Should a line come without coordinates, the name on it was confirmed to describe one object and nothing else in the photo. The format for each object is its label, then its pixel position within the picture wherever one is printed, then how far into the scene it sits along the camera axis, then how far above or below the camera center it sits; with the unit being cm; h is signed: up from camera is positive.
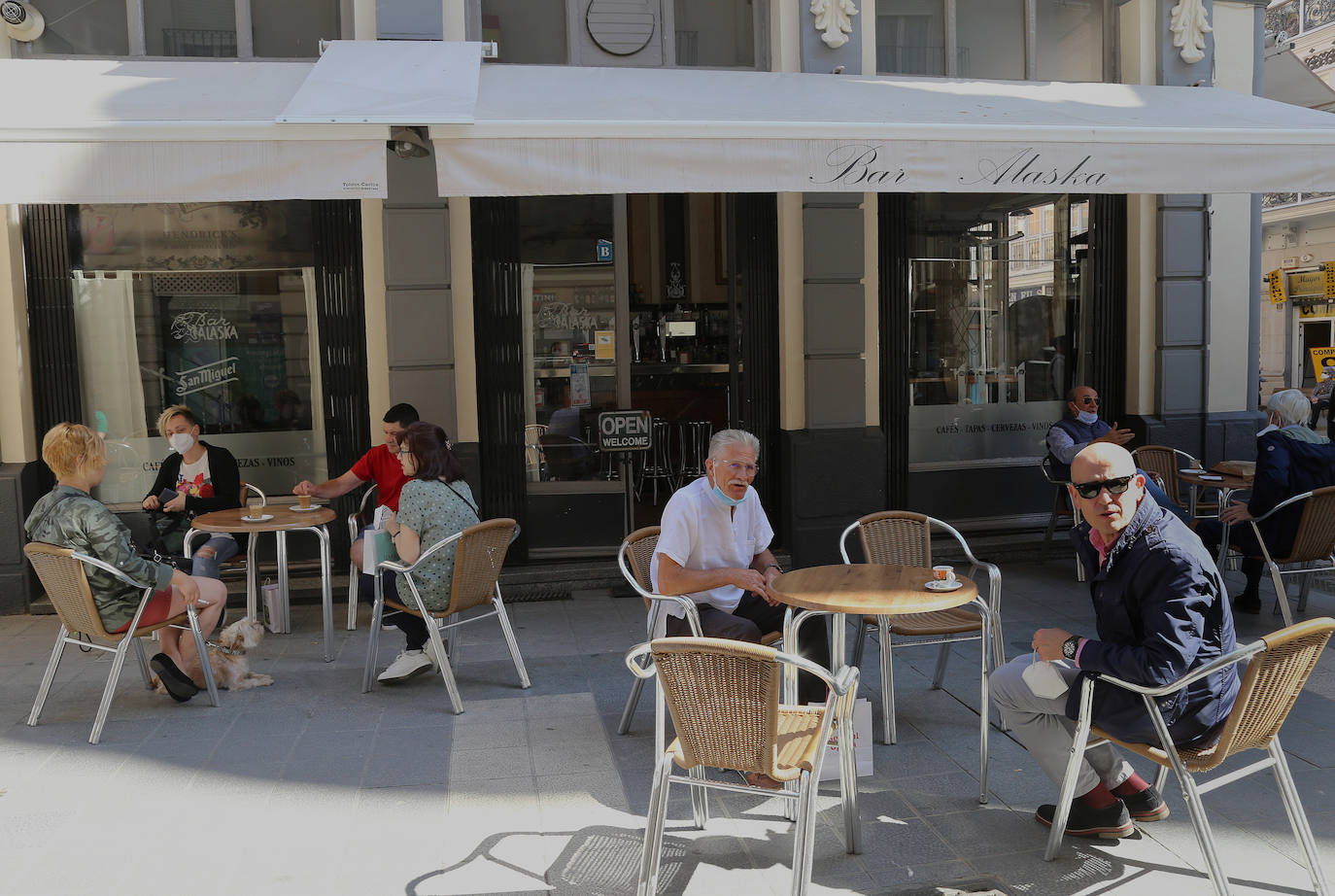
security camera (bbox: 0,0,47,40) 652 +205
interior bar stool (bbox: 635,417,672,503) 988 -98
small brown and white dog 529 -144
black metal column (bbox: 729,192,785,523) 741 +19
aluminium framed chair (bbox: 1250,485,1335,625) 562 -104
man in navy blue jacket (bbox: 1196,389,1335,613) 580 -76
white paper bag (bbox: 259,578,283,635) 629 -141
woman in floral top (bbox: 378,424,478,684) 507 -74
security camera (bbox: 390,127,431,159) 500 +104
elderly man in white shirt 424 -80
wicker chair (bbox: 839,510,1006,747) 442 -111
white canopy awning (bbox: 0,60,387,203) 456 +85
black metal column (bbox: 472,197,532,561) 713 +4
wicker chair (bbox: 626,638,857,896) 282 -98
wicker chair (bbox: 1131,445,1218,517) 734 -83
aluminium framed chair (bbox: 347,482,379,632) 639 -105
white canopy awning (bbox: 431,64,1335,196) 477 +90
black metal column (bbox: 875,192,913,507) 770 +6
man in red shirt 609 -65
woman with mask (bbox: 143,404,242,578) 620 -67
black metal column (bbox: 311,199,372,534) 705 +18
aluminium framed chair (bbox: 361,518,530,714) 494 -104
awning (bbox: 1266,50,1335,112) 877 +204
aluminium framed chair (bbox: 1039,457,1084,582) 732 -114
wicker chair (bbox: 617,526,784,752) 408 -95
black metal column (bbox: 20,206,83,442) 682 +35
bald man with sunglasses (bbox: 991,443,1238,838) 305 -78
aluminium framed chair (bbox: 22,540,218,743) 454 -101
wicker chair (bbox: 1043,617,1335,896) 296 -108
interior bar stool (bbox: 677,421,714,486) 999 -91
